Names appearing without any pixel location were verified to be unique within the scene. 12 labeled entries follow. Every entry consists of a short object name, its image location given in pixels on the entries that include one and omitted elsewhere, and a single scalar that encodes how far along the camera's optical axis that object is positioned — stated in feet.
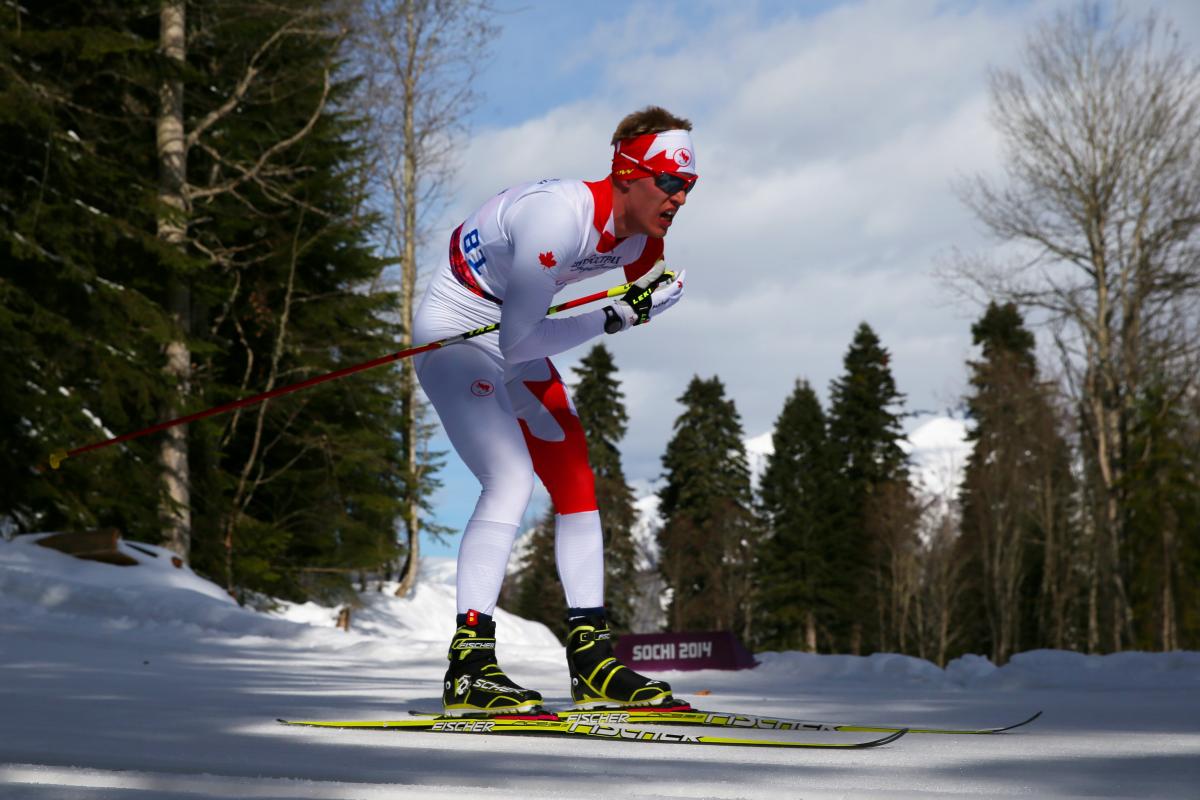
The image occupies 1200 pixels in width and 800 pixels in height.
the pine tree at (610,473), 125.80
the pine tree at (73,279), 33.86
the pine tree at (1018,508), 106.22
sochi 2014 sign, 21.12
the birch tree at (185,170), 39.83
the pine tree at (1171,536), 84.53
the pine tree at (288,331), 44.78
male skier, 10.36
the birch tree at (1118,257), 61.00
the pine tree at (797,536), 134.62
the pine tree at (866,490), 128.16
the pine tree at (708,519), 136.26
